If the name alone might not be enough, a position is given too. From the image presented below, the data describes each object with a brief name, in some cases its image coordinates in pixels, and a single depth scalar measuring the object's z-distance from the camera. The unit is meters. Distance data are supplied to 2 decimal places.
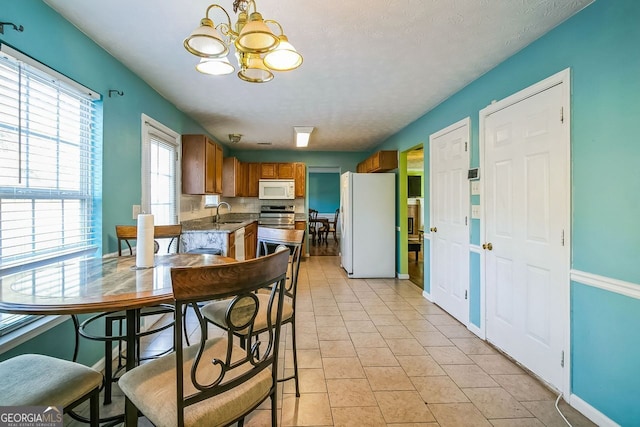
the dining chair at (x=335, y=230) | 8.56
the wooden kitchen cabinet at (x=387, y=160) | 4.84
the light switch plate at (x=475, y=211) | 2.72
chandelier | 1.31
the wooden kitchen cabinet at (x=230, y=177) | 5.57
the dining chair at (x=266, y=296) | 1.70
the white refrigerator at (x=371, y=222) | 4.81
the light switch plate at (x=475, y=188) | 2.72
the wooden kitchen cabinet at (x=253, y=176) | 6.30
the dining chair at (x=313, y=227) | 8.52
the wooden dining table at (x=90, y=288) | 1.03
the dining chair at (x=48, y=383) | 1.00
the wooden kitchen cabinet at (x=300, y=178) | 6.33
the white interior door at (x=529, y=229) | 1.89
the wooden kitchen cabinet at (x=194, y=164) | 3.79
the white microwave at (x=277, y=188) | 6.24
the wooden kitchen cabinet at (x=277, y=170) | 6.30
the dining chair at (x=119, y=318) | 1.70
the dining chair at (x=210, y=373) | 0.90
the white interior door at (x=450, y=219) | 2.95
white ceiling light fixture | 4.52
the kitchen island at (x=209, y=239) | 3.46
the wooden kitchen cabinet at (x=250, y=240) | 4.68
